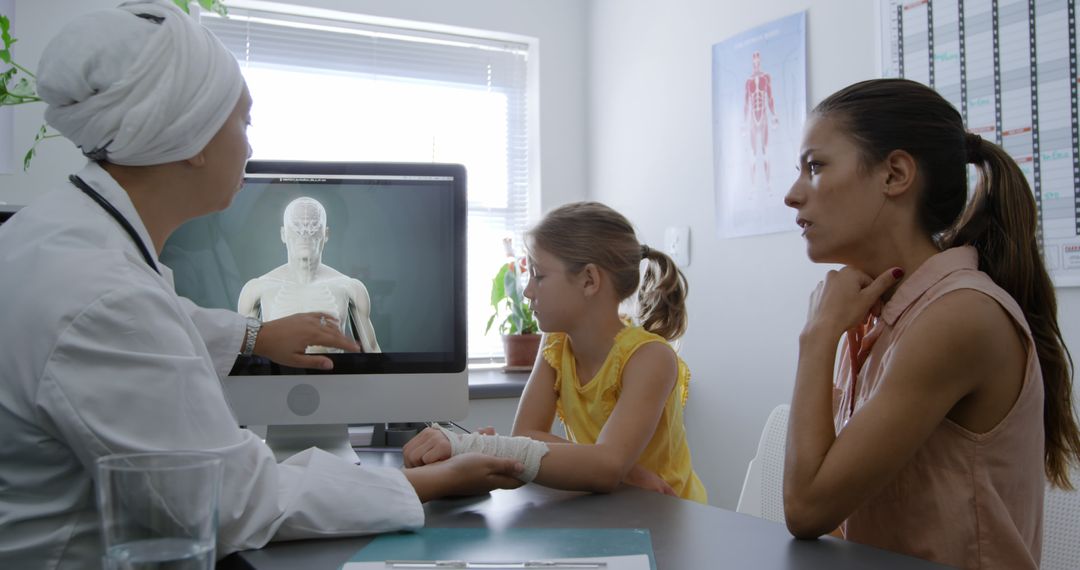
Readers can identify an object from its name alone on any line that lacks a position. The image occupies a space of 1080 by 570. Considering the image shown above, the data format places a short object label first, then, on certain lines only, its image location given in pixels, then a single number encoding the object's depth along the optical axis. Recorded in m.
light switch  2.78
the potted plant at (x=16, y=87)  2.01
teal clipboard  0.78
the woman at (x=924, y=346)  0.95
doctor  0.72
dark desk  0.77
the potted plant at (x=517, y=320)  2.85
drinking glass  0.54
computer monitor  1.41
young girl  1.47
